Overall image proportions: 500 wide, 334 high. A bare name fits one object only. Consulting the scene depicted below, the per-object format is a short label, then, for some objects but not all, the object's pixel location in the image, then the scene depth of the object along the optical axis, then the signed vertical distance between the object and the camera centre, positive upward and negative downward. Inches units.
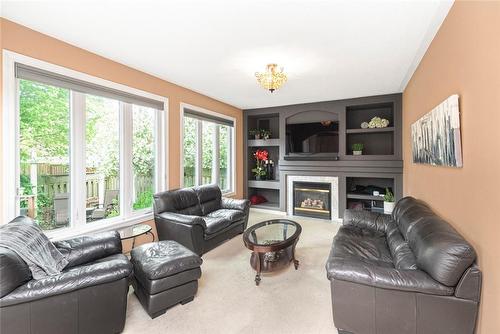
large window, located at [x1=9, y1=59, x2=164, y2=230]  93.6 +8.9
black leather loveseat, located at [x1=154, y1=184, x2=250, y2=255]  121.6 -29.7
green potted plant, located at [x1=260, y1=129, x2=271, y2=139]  234.9 +34.4
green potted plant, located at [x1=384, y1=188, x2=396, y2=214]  175.0 -27.6
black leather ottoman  77.5 -38.0
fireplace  199.5 -26.4
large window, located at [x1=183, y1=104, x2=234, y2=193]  175.6 +16.1
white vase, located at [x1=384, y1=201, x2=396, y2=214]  174.6 -30.7
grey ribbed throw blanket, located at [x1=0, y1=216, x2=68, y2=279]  62.4 -22.1
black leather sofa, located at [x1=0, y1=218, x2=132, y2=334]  55.6 -33.7
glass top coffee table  99.4 -35.0
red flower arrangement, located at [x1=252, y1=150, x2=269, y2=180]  237.9 +5.5
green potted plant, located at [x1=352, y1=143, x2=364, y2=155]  191.9 +14.4
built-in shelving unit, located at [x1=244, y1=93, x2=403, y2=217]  181.6 +19.3
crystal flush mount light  117.3 +45.7
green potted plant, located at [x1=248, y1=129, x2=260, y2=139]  238.4 +35.7
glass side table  103.3 -29.7
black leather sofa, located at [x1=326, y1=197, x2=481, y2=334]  55.3 -31.7
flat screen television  202.5 +24.8
